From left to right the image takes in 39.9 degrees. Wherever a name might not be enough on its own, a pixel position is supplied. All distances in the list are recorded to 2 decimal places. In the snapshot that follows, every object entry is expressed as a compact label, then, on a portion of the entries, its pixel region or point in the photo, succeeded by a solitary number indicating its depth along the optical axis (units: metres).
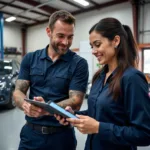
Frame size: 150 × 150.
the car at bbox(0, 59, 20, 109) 5.28
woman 1.03
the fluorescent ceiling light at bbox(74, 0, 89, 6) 8.46
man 1.57
